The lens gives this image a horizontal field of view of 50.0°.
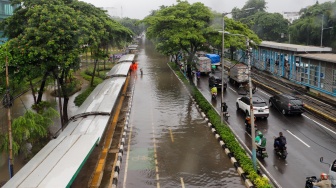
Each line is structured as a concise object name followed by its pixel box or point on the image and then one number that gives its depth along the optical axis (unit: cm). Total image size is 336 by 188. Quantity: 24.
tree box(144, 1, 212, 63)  3456
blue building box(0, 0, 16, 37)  4544
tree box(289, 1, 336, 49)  5456
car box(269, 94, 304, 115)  2623
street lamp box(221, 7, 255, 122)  2631
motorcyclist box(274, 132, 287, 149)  1856
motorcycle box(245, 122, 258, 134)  2328
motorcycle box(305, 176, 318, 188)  1414
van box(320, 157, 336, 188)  1438
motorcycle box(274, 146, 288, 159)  1853
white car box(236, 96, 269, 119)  2567
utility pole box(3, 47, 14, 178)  1426
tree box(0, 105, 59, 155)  1827
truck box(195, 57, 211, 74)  4757
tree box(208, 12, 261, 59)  3384
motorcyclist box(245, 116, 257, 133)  2328
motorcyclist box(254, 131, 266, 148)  1861
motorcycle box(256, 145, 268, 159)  1859
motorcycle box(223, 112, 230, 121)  2628
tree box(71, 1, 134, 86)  2450
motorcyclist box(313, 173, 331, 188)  1331
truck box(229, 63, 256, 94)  3859
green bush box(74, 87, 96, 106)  3272
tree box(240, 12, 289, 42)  6888
